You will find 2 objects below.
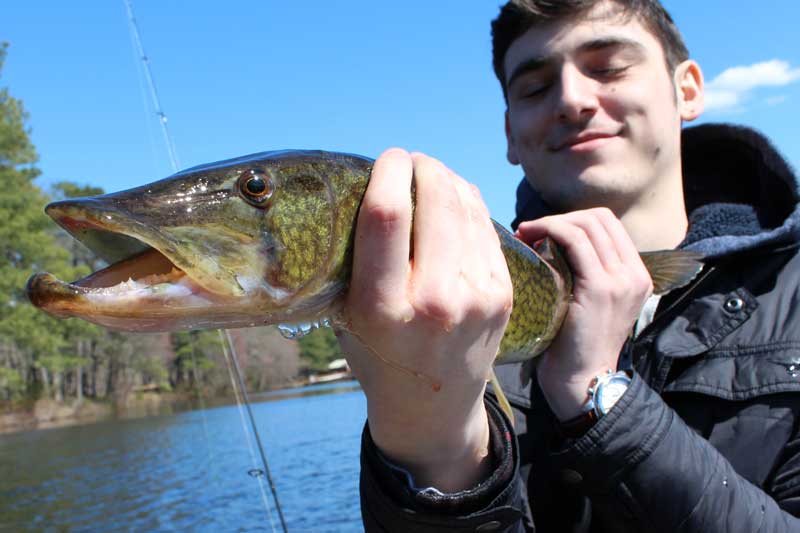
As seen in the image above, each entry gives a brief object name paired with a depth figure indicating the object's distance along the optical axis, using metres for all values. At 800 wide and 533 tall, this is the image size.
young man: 0.54
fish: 0.50
